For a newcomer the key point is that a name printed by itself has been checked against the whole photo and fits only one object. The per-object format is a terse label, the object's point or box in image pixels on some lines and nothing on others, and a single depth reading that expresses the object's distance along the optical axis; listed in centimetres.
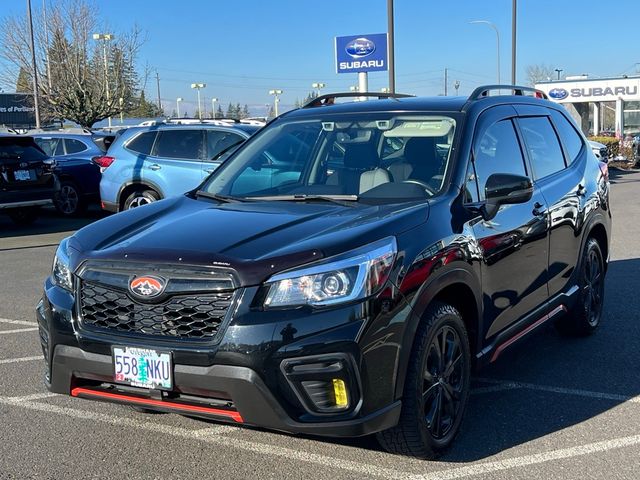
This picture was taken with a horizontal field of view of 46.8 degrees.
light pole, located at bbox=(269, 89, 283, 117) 6381
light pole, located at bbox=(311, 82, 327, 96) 5002
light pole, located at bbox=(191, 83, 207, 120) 5642
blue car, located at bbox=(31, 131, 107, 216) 1500
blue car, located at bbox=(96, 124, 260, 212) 1149
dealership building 4094
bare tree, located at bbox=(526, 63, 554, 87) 8528
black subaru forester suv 309
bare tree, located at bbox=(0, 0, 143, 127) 3319
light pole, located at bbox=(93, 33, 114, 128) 3247
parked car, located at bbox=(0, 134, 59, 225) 1270
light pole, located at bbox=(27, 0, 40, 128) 2859
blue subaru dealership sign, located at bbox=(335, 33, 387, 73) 2322
